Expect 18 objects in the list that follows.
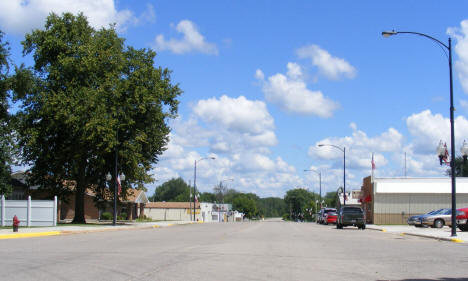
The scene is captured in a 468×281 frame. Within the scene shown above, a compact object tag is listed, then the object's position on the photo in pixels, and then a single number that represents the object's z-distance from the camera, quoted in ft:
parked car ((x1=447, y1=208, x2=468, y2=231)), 105.14
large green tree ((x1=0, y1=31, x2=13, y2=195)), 133.80
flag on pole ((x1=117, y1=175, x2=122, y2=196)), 138.72
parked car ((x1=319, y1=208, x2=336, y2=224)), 195.80
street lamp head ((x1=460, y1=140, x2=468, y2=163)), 89.04
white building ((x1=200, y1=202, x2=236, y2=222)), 377.87
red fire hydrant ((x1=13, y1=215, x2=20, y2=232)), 90.12
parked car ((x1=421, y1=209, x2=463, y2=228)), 129.59
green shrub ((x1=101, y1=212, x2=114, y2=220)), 223.30
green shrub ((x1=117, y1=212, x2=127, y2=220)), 231.26
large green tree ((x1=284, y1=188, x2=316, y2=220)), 516.73
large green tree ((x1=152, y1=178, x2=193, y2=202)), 609.01
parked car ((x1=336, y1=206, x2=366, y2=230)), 131.13
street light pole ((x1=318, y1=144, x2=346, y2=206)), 198.96
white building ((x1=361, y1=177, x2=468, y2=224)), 188.85
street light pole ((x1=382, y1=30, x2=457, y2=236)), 85.56
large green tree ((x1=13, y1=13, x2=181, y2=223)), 132.98
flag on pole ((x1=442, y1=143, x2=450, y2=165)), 96.71
